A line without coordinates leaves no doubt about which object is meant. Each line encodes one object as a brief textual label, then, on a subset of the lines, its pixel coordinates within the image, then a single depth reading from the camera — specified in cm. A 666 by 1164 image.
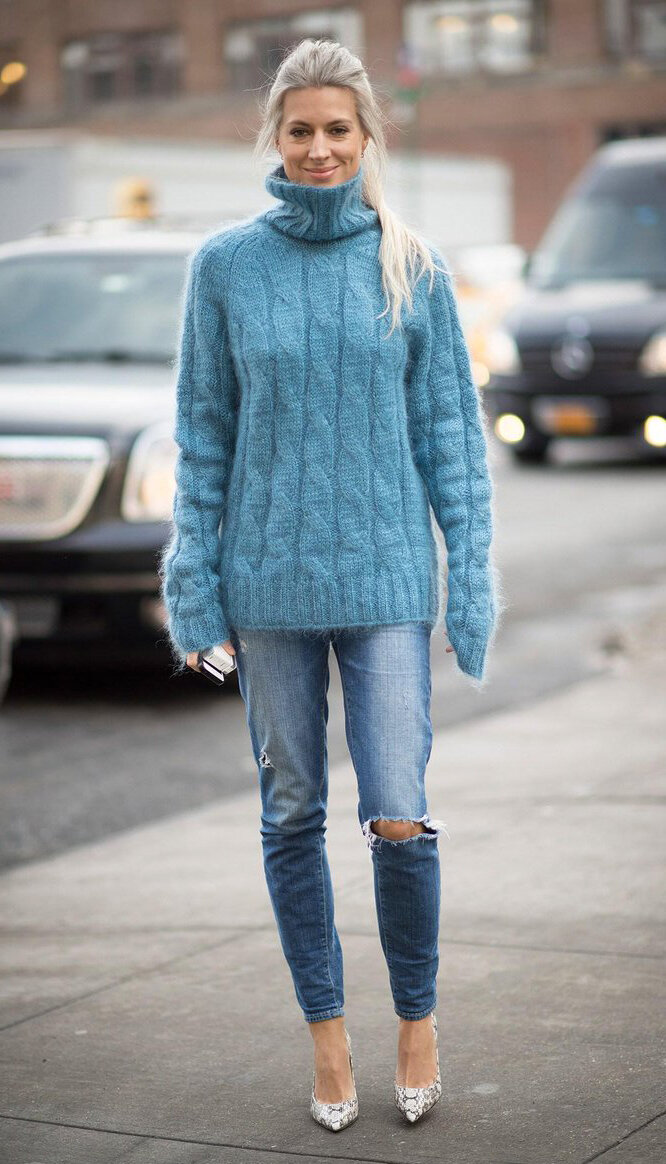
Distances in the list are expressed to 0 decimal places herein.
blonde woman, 639
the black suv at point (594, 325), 2793
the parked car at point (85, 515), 1423
